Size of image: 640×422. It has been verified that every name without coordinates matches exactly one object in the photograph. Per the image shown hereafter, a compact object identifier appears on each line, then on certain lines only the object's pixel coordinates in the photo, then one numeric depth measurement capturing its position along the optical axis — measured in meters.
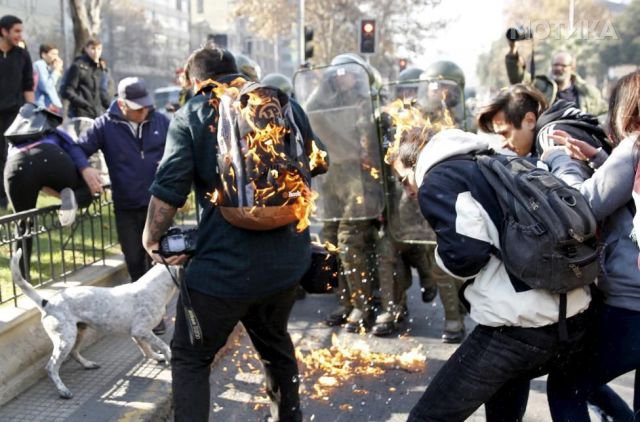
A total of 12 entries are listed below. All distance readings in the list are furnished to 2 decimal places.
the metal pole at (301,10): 16.80
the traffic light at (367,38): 15.58
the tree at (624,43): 43.25
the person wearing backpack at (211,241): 3.13
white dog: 4.13
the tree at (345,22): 34.31
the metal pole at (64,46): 22.33
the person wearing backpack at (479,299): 2.59
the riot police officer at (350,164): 5.75
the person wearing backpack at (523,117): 3.36
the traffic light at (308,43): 13.27
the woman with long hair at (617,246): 2.68
